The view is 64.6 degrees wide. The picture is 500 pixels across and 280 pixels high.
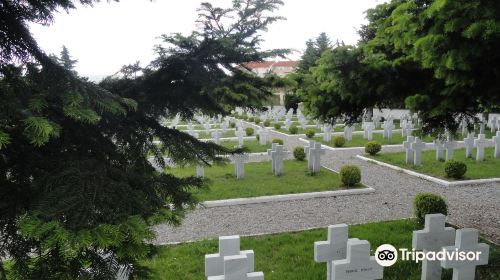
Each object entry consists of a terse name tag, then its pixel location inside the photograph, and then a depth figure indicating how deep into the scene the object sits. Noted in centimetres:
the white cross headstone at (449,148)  1247
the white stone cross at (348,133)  1825
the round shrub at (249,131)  2031
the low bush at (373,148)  1410
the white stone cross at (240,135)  1688
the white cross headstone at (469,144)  1323
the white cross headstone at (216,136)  1667
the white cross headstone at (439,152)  1282
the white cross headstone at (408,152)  1240
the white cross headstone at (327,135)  1829
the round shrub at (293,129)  2114
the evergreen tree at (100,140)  153
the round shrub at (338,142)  1639
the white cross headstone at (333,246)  392
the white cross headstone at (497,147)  1344
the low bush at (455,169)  1015
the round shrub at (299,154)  1309
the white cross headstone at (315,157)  1120
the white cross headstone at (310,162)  1129
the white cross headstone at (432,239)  429
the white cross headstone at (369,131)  1842
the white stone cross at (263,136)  1725
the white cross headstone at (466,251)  396
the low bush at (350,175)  946
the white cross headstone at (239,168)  1056
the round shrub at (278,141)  1546
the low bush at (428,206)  651
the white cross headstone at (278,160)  1099
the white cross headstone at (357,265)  361
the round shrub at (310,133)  1920
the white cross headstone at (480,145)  1273
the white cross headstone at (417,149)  1211
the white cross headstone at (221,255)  362
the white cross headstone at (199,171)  1054
